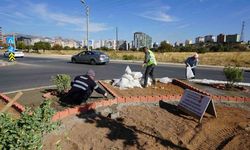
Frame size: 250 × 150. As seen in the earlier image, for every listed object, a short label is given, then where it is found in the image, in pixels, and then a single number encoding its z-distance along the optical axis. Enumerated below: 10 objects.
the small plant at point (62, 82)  4.84
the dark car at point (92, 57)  15.30
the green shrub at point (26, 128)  1.75
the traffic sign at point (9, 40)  17.08
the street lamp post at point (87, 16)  19.22
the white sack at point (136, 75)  6.32
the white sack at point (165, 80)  6.97
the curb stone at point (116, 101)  3.81
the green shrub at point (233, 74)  6.12
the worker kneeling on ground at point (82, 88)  4.21
